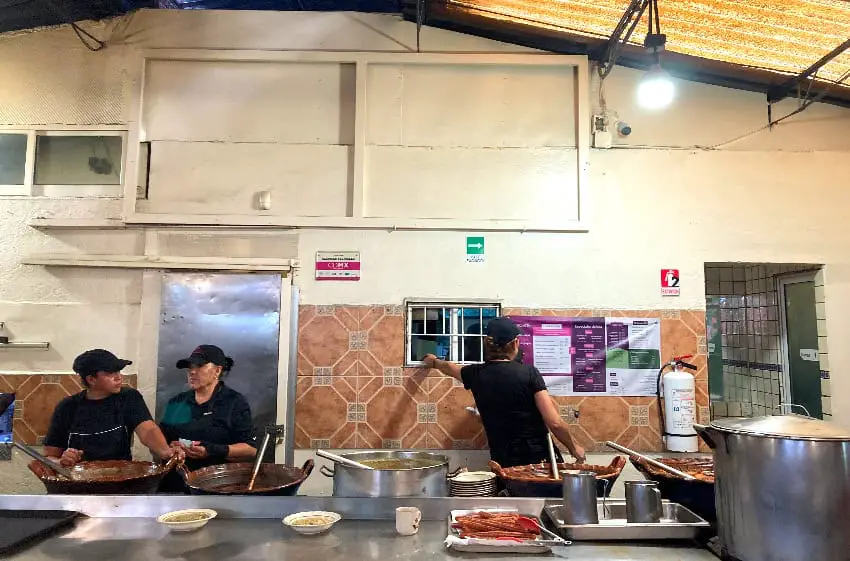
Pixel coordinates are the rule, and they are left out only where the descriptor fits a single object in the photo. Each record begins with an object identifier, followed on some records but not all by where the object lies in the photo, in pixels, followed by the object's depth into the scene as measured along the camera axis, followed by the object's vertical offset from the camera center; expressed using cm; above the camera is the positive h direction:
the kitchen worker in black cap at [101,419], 287 -42
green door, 393 -1
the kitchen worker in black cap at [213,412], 301 -40
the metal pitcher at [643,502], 174 -49
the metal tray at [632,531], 167 -55
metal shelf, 364 -6
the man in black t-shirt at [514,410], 288 -35
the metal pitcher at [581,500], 173 -48
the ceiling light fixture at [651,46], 284 +146
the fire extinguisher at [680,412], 354 -44
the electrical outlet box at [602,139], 380 +133
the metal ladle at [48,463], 203 -47
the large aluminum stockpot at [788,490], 137 -36
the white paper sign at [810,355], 392 -9
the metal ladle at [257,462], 218 -49
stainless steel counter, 158 -60
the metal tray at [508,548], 159 -58
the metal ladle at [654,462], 191 -44
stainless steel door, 360 +7
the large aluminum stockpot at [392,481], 203 -51
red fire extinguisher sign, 375 +37
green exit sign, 374 +59
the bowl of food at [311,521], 171 -56
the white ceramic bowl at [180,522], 172 -55
